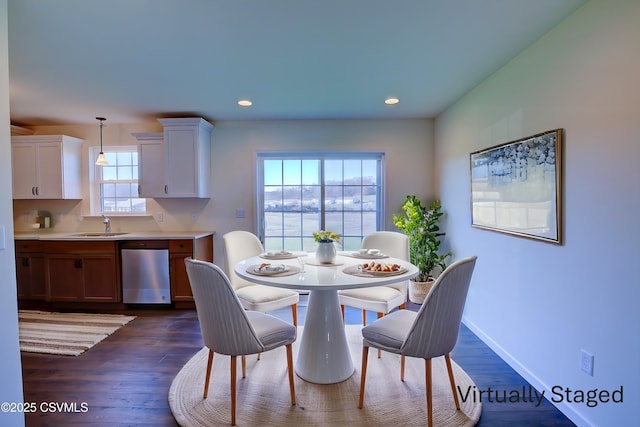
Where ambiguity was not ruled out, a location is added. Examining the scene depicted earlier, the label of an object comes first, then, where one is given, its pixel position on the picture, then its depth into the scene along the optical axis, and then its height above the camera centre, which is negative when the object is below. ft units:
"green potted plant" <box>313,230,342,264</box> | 7.61 -1.03
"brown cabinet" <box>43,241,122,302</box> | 11.52 -2.35
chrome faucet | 13.01 -0.70
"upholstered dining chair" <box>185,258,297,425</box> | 5.39 -2.06
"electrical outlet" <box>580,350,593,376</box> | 5.41 -2.79
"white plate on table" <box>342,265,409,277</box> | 6.19 -1.37
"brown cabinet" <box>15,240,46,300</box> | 11.72 -2.34
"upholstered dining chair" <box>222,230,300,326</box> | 7.82 -2.24
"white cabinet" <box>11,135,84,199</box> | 12.54 +1.68
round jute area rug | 5.74 -3.91
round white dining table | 6.87 -2.93
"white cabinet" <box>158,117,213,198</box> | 12.05 +1.99
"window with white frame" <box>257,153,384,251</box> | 13.48 +0.39
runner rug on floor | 8.70 -3.85
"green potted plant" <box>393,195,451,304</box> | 11.68 -1.49
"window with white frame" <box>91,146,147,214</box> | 13.64 +0.97
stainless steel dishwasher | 11.55 -2.41
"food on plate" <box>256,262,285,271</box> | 6.41 -1.29
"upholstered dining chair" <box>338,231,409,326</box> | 7.64 -2.27
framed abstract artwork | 6.15 +0.38
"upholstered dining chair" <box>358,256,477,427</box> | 5.26 -2.15
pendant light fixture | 11.96 +1.81
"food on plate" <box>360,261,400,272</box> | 6.44 -1.31
